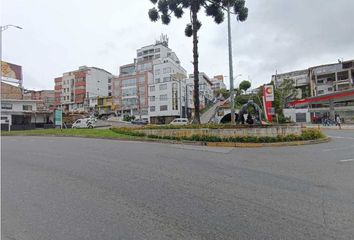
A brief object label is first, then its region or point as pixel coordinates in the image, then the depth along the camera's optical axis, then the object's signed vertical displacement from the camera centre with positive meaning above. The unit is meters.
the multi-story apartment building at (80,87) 77.88 +12.47
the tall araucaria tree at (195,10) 18.39 +8.80
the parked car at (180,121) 40.56 +0.32
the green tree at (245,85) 85.30 +12.62
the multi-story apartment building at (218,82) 129.43 +21.94
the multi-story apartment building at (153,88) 61.50 +9.52
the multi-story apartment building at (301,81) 77.62 +12.54
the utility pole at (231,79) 17.23 +3.00
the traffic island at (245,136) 13.45 -0.86
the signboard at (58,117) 24.06 +0.82
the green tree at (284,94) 41.28 +5.65
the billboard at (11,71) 46.31 +10.99
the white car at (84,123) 37.08 +0.31
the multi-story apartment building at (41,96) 51.69 +9.57
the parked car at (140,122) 50.44 +0.39
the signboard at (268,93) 19.83 +2.27
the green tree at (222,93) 91.27 +11.40
